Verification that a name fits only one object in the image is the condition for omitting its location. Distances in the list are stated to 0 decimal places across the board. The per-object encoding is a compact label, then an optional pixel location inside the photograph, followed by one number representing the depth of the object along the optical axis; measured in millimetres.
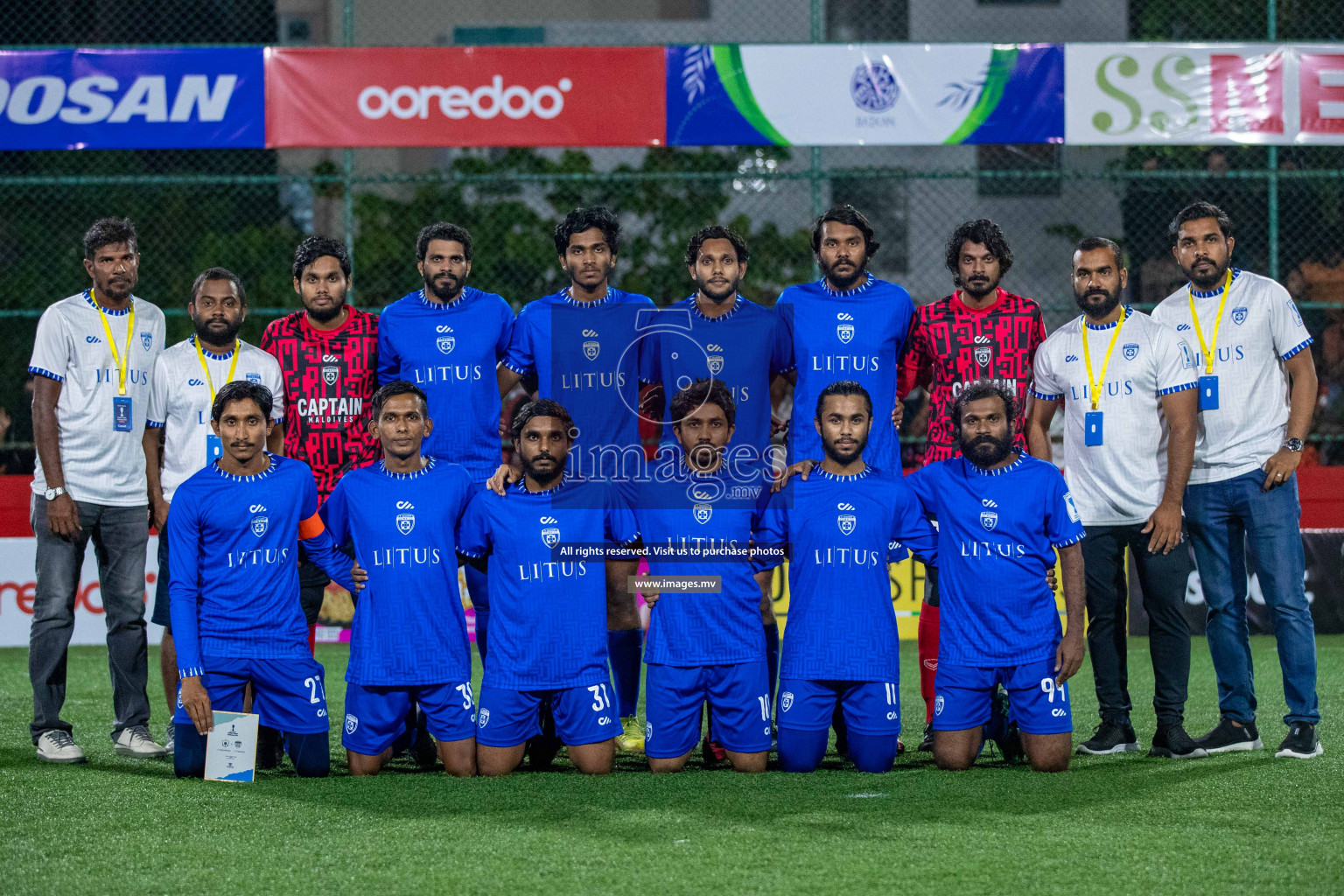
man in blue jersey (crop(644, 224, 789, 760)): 11531
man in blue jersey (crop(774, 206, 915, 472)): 11758
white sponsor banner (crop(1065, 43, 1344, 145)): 21859
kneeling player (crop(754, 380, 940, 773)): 10742
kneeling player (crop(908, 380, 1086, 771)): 10781
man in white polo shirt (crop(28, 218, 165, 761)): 11977
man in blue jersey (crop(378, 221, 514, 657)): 11844
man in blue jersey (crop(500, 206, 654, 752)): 11906
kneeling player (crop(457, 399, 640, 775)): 10672
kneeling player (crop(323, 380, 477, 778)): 10703
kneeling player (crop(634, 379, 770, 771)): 10805
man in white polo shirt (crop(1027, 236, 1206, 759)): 11594
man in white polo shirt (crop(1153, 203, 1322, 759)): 11539
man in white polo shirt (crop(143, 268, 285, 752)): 12039
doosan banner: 21547
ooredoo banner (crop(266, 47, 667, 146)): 21656
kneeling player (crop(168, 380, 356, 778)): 10750
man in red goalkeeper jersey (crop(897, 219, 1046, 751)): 11789
